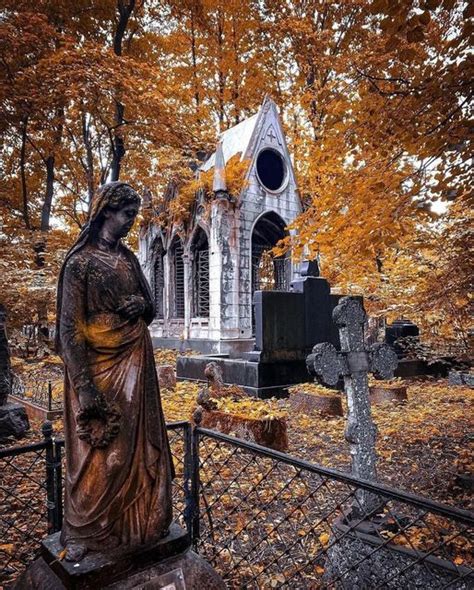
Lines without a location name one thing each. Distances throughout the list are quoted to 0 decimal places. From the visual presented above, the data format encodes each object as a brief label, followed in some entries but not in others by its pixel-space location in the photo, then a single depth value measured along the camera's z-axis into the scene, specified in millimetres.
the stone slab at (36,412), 7301
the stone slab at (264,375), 9266
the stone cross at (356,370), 3973
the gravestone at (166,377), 10297
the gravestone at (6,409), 6340
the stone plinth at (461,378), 10829
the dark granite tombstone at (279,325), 9547
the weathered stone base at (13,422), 6312
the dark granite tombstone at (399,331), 13398
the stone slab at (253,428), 5777
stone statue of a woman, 2102
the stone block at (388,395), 9039
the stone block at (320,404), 7977
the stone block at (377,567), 2758
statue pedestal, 2023
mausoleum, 13914
